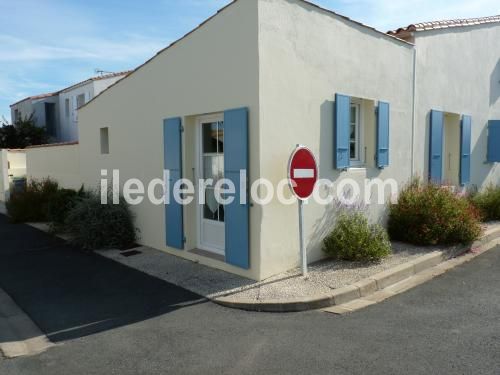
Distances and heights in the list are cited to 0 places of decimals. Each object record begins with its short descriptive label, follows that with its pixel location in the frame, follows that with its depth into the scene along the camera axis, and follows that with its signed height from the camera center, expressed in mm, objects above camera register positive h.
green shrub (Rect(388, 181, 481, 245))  6871 -1035
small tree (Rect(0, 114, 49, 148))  21391 +1354
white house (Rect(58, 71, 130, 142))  20219 +3278
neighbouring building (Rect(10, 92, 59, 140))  24672 +2974
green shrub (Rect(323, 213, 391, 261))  6023 -1232
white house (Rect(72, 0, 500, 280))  5395 +677
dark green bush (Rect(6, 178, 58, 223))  10961 -1164
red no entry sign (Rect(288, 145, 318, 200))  5199 -177
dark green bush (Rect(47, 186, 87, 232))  8773 -1003
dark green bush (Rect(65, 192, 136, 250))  7648 -1219
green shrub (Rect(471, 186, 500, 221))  9070 -1037
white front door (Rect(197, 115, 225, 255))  6273 -255
